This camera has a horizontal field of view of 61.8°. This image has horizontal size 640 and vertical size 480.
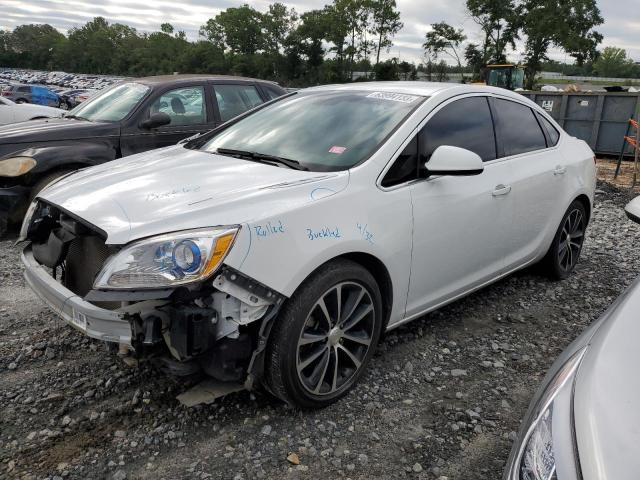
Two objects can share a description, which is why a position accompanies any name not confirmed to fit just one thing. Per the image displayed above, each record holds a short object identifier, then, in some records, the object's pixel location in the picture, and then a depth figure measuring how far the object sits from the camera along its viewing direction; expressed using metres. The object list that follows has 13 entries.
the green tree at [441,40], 63.88
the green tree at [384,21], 77.69
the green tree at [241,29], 93.81
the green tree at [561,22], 51.31
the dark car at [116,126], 5.27
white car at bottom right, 1.27
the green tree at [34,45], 120.31
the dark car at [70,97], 27.69
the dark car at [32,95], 27.78
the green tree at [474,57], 60.19
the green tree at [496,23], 55.62
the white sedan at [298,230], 2.23
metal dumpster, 12.11
